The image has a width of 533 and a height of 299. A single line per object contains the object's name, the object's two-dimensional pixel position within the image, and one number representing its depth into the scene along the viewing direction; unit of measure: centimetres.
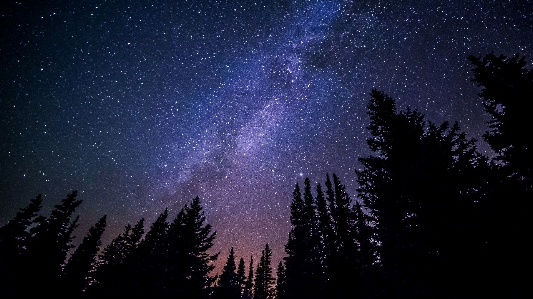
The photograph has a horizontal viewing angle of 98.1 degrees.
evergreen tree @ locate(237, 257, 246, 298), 6106
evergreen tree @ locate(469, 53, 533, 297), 598
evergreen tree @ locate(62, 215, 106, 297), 2779
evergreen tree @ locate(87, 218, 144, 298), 2678
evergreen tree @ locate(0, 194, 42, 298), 1907
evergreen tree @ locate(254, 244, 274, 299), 5306
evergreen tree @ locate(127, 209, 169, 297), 1316
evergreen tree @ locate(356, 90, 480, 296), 628
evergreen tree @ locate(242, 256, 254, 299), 5887
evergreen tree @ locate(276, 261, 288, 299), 2328
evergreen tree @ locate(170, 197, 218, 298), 1522
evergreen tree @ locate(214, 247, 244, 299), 2189
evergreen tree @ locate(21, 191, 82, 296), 2180
